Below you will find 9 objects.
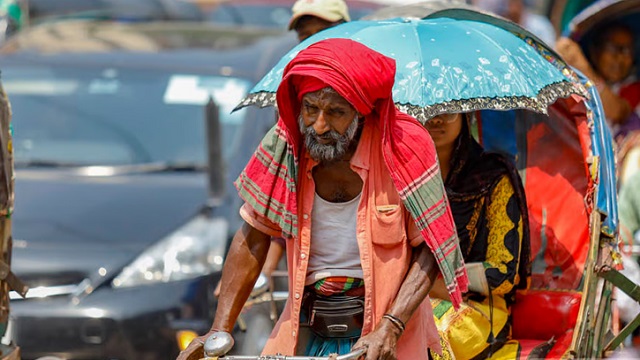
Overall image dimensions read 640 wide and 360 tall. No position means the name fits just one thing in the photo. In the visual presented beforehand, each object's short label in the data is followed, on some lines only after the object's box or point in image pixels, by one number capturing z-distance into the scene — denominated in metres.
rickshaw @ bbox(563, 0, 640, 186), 14.39
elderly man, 7.80
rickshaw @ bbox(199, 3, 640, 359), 10.27
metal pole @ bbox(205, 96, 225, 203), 13.32
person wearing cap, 12.17
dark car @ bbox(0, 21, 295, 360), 13.01
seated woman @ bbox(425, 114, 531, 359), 10.29
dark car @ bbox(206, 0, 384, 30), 25.44
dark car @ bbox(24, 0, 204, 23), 22.72
